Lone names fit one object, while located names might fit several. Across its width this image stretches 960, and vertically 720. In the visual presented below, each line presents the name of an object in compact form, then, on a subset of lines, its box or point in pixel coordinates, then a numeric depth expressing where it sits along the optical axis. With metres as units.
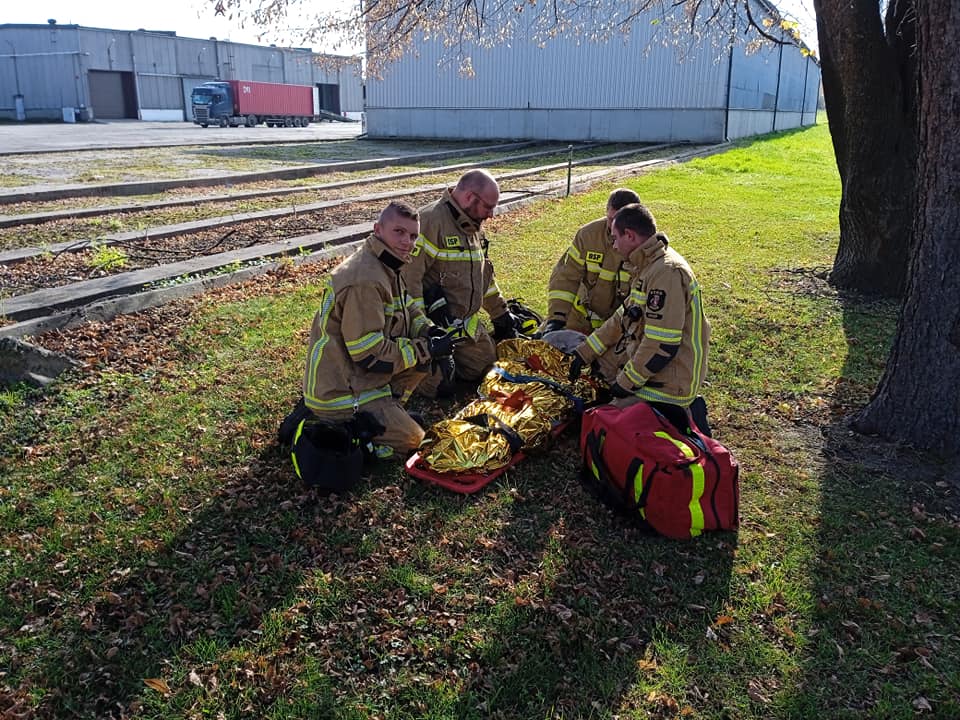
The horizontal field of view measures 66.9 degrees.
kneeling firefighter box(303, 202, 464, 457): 4.55
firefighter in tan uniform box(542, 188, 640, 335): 6.21
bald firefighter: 5.91
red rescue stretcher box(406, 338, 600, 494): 4.60
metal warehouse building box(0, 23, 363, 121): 53.88
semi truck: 46.97
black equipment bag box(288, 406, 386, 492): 4.37
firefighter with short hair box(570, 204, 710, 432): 4.50
